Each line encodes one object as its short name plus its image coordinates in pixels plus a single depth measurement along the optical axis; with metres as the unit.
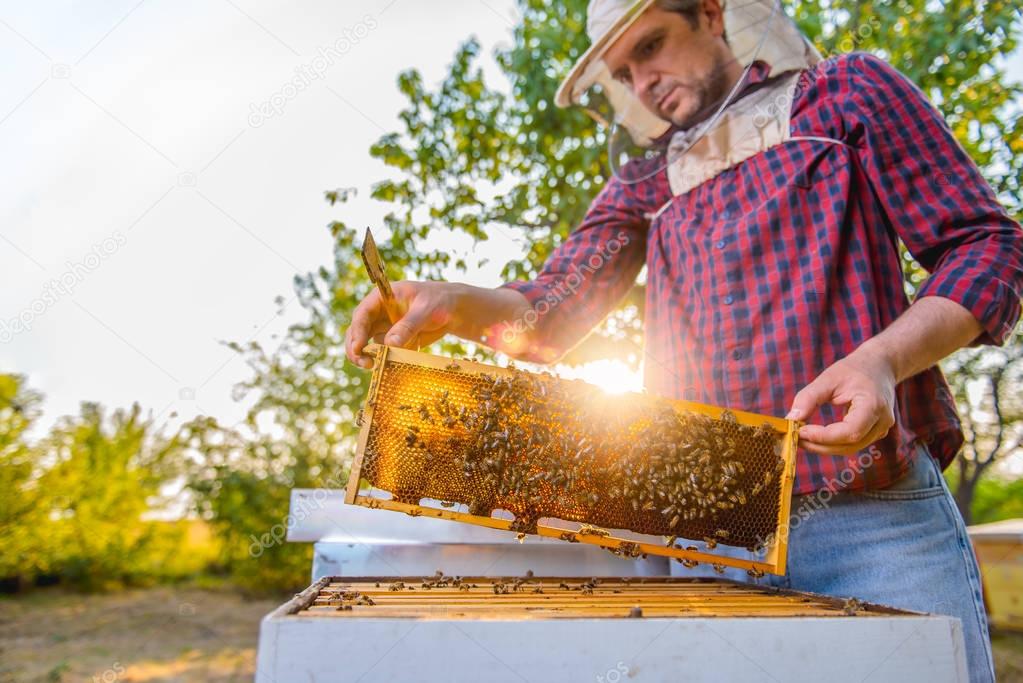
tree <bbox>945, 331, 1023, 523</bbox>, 6.76
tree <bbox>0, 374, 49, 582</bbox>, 7.63
